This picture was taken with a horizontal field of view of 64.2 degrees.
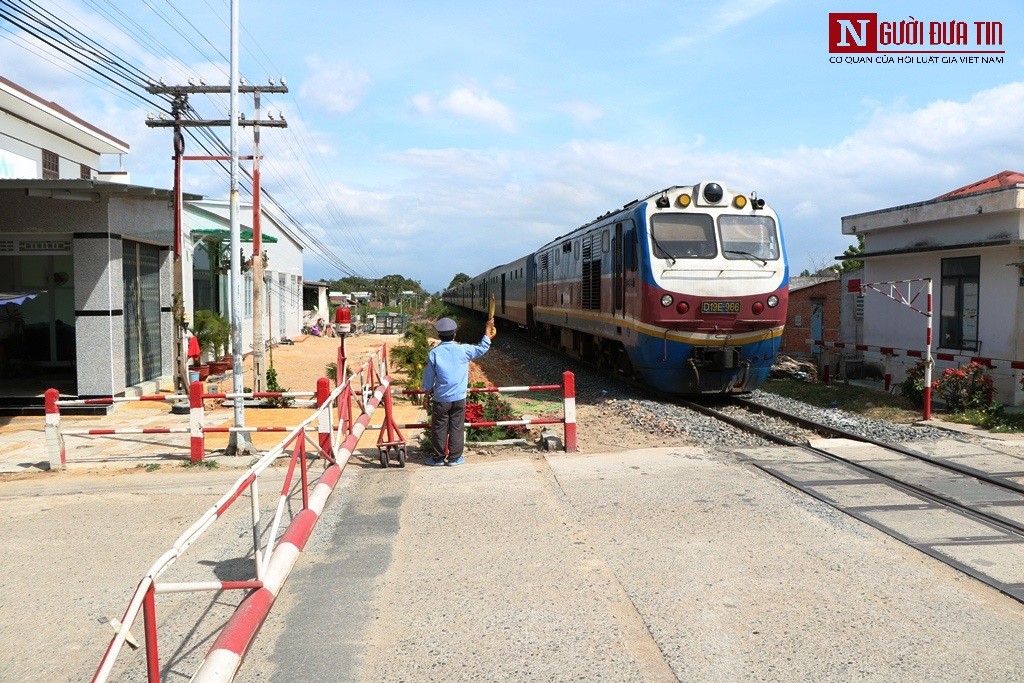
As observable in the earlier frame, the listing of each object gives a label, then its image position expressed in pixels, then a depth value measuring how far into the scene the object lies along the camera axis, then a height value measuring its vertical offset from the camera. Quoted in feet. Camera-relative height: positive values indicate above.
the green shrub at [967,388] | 40.29 -4.01
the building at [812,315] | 80.59 -0.67
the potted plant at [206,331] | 59.93 -1.50
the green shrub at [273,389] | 49.14 -5.28
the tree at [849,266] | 95.71 +5.12
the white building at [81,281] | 41.57 +1.79
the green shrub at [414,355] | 58.80 -3.36
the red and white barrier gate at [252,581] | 10.49 -4.95
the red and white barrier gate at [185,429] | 29.35 -4.25
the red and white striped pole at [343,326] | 30.50 -0.61
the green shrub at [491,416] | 31.17 -4.19
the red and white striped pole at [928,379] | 38.06 -3.34
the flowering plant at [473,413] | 31.07 -3.94
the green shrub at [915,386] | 43.21 -4.21
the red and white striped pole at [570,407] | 28.91 -3.57
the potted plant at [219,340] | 60.91 -2.28
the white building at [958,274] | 43.14 +2.01
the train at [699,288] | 39.60 +1.00
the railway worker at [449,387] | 27.53 -2.61
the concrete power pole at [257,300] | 46.78 +0.61
